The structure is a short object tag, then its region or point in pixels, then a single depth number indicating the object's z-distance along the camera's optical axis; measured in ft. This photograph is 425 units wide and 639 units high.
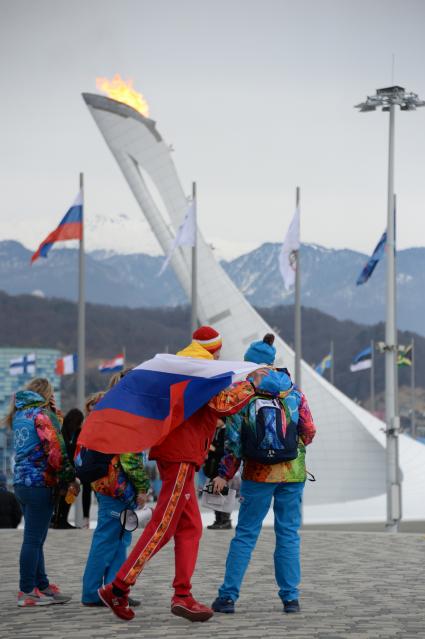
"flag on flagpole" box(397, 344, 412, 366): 136.42
